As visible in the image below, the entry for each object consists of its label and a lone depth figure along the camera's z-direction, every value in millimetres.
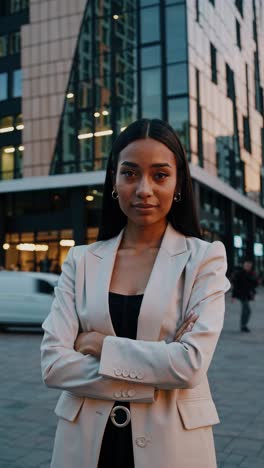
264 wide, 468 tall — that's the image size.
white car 14539
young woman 1712
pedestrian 14344
